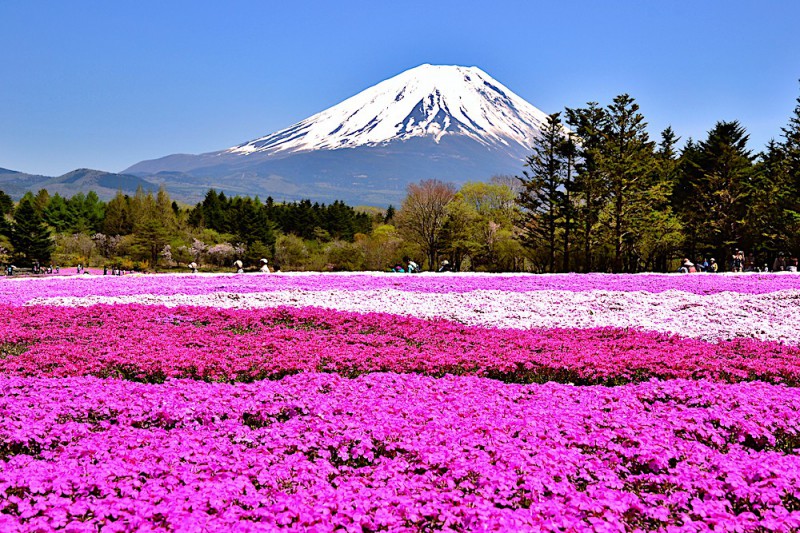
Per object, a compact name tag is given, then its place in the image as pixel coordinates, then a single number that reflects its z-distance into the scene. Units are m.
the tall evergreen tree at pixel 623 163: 43.97
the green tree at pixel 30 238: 73.00
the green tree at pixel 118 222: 99.19
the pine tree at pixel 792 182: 42.78
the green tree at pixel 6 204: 112.62
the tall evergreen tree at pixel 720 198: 49.16
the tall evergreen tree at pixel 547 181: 48.75
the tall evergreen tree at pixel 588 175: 45.62
